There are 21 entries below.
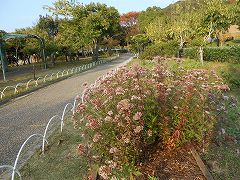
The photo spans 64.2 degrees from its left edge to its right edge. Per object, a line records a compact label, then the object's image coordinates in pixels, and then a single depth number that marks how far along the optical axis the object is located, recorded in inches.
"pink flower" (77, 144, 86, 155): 114.7
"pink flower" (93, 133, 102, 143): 111.4
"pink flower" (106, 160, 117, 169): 103.6
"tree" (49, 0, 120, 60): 1003.3
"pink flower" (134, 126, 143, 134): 109.4
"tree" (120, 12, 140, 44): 2361.8
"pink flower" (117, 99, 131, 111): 108.7
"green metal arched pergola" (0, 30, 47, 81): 577.8
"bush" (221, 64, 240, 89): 332.3
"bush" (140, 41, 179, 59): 775.0
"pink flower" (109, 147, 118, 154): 108.9
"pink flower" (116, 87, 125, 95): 117.8
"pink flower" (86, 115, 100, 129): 112.6
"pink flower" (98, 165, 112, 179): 101.0
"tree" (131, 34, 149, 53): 1221.8
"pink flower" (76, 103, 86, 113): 131.9
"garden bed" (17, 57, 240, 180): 117.1
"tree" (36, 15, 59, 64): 1659.5
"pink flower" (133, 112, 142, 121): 109.0
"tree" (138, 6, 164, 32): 1801.2
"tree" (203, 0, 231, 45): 730.6
